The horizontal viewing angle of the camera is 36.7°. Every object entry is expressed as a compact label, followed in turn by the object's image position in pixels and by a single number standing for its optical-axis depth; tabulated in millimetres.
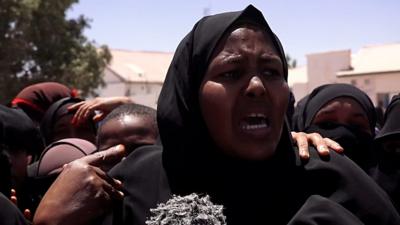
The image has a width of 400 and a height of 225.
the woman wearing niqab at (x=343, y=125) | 3434
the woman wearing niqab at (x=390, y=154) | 3266
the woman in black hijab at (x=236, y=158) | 2084
